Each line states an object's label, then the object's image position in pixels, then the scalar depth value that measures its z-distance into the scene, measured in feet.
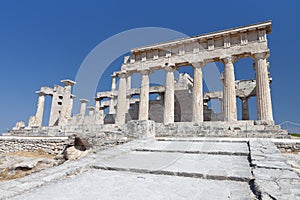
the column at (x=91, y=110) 106.20
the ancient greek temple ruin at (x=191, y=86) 49.67
